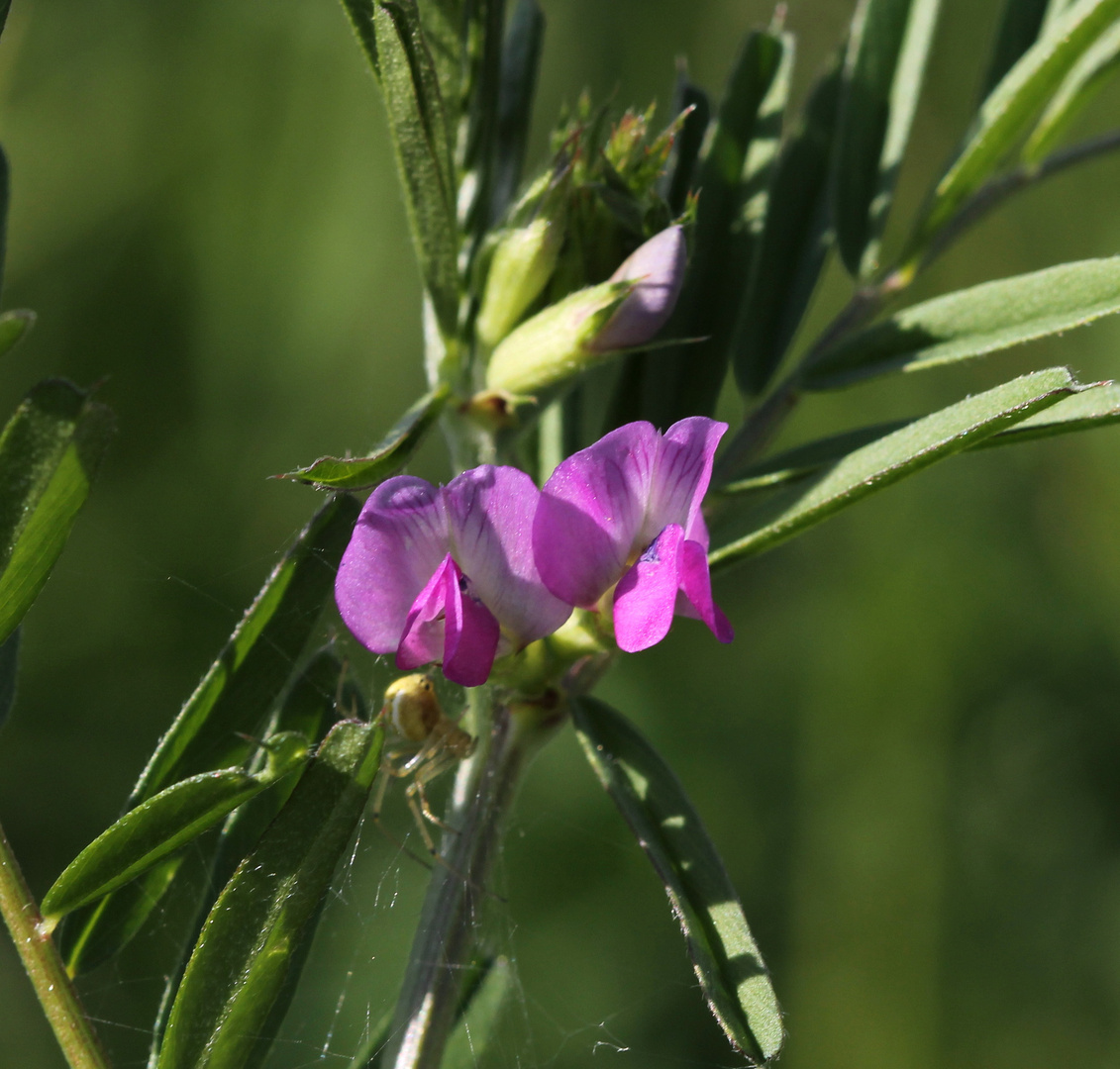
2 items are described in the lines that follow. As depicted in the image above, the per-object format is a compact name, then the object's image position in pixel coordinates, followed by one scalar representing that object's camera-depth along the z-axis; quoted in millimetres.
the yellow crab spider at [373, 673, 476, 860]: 660
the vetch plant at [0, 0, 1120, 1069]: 652
